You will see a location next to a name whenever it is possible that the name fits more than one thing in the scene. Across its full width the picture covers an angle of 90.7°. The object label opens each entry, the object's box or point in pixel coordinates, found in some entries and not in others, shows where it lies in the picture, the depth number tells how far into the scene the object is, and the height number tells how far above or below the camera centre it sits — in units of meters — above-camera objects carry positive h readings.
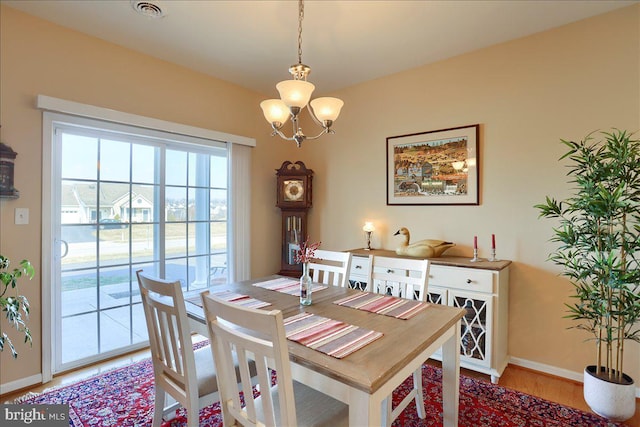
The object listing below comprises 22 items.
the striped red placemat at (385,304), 1.60 -0.50
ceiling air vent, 2.13 +1.40
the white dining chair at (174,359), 1.38 -0.71
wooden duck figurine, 2.70 -0.31
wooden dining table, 1.00 -0.51
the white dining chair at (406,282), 1.89 -0.44
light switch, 2.23 -0.05
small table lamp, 3.27 -0.18
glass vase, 1.71 -0.43
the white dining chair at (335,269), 2.23 -0.41
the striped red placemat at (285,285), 2.01 -0.50
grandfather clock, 3.70 +0.09
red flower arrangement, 1.75 -0.23
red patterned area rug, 1.89 -1.25
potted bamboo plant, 1.84 -0.22
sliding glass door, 2.51 -0.16
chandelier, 1.67 +0.61
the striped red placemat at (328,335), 1.19 -0.51
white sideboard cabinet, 2.34 -0.68
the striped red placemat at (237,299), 1.70 -0.50
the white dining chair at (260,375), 0.96 -0.56
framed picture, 2.83 +0.44
